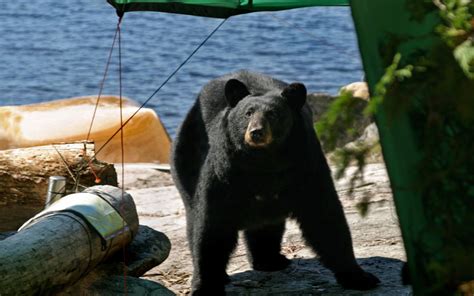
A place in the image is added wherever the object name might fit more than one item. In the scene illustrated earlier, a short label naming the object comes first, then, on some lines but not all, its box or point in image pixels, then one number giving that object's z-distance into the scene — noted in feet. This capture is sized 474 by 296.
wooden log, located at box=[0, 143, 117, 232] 42.88
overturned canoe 69.15
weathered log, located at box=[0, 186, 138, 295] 31.96
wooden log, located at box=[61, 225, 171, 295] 36.96
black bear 37.06
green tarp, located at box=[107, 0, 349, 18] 40.78
